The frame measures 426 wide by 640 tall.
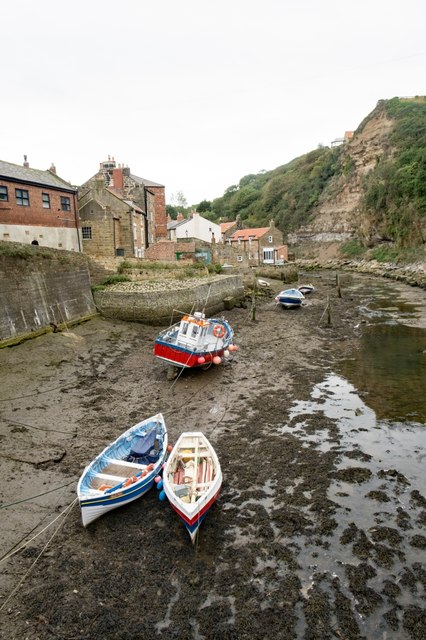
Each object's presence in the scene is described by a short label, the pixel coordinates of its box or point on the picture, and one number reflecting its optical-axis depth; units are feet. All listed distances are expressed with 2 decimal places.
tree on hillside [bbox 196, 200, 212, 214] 354.88
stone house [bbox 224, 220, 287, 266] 200.44
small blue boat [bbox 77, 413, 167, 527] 27.14
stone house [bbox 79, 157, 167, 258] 98.99
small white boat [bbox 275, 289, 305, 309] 104.53
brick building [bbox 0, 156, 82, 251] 74.49
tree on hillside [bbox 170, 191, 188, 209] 408.46
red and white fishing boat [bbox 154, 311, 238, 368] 55.06
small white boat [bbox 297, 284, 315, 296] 130.69
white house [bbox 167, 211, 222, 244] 174.19
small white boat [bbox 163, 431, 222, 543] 25.59
